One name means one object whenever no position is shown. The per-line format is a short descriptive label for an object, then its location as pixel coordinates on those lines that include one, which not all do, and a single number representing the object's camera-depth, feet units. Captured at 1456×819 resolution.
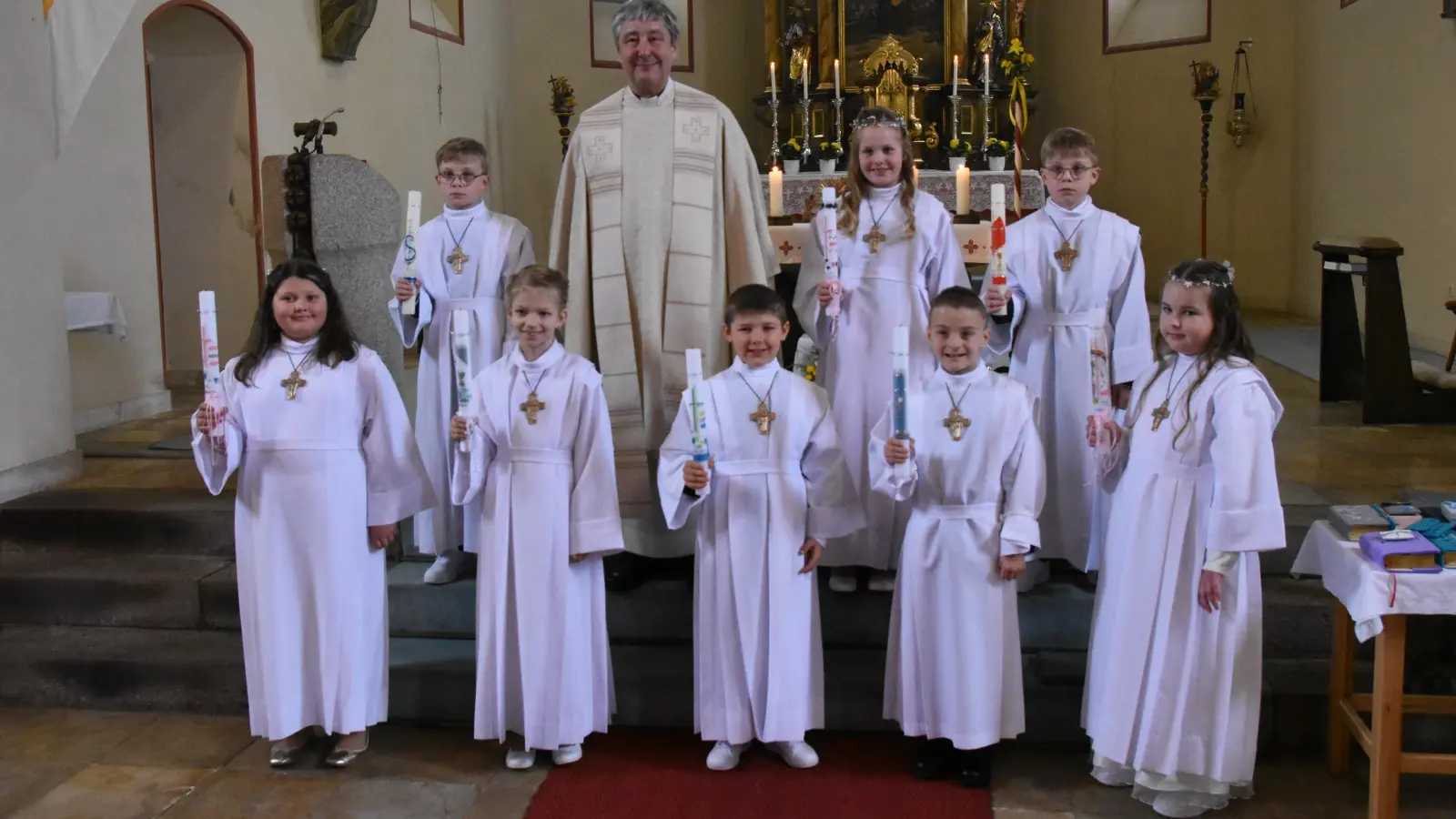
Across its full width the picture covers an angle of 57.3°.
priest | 14.12
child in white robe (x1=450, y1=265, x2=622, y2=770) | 12.42
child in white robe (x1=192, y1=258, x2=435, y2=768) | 12.57
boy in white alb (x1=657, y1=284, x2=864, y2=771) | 12.29
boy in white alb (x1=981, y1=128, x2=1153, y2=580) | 13.75
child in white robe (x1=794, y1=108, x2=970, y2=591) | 13.82
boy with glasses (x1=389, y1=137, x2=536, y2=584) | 14.67
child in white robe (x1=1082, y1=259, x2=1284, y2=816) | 11.04
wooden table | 10.80
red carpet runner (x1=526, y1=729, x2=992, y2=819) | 11.58
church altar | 28.63
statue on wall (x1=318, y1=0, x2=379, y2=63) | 26.86
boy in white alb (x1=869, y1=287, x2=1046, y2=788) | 11.82
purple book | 10.82
